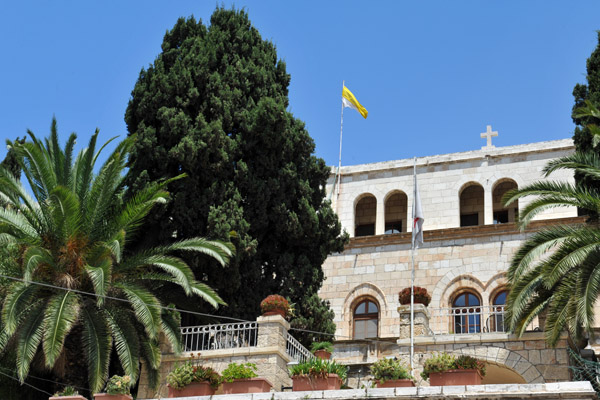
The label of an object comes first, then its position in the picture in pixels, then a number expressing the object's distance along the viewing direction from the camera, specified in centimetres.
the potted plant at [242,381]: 1691
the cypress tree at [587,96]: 2327
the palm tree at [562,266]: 1833
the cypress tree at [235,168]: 2281
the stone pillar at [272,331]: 1920
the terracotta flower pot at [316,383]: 1617
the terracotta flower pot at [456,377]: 1542
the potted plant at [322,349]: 2065
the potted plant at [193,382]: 1697
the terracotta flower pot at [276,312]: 1966
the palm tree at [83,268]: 1869
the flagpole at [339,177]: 3156
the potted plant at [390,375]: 1597
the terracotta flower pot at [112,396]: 1633
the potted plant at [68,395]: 1656
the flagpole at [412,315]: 1998
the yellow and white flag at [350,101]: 3234
